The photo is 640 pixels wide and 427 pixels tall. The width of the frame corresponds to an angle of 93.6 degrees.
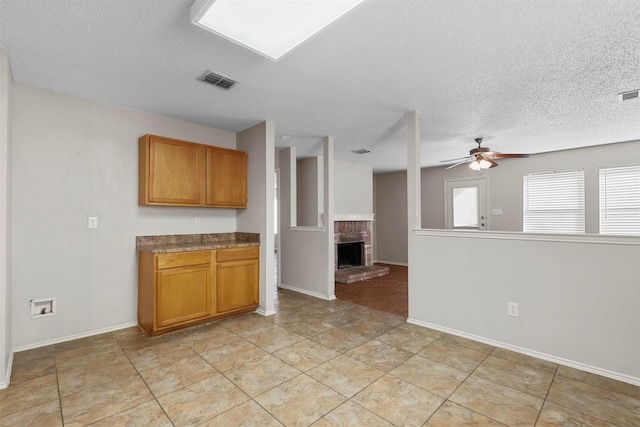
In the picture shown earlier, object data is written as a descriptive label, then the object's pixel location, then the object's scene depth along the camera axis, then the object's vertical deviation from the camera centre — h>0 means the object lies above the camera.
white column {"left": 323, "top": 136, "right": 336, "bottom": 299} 4.51 +0.02
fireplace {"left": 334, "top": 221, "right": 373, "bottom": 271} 6.49 -0.51
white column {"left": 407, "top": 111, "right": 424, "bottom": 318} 3.49 +0.17
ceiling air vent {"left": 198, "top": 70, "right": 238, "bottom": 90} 2.58 +1.20
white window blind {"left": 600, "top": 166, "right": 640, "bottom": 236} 4.80 +0.21
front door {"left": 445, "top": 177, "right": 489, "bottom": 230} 6.61 +0.22
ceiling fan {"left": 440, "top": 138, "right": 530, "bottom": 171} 4.35 +0.83
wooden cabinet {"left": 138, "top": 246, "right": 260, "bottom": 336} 3.02 -0.80
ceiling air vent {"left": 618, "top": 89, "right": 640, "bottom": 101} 2.91 +1.17
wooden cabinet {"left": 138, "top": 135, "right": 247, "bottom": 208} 3.29 +0.49
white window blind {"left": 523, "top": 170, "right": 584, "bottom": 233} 5.38 +0.22
